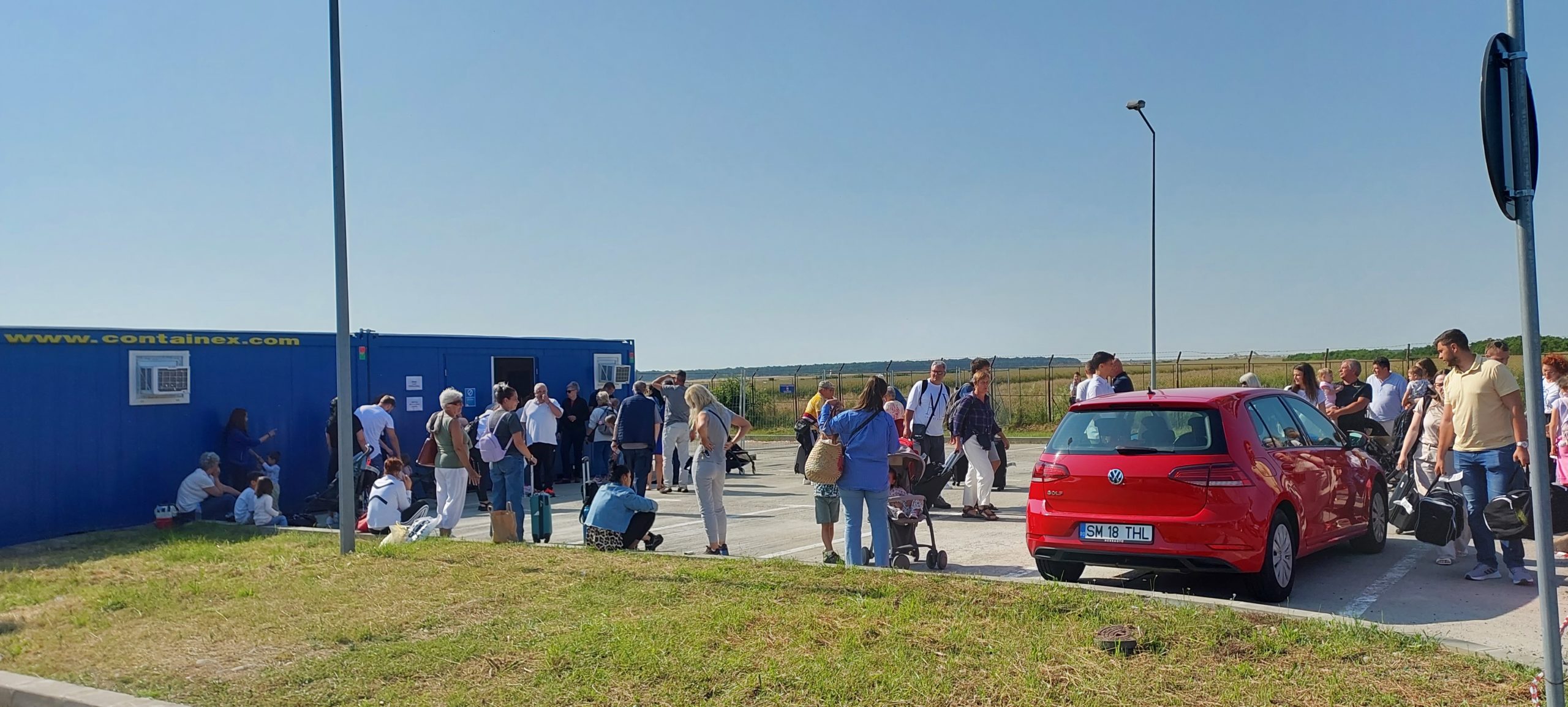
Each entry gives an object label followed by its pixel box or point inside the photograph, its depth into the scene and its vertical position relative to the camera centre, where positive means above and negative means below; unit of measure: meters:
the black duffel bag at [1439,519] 8.16 -1.11
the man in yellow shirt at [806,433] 14.83 -0.67
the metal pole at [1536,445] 3.98 -0.30
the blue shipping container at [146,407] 12.87 -0.08
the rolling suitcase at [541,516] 10.80 -1.20
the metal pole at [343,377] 9.84 +0.16
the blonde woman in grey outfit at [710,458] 9.95 -0.64
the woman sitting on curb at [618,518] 9.87 -1.15
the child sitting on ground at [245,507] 13.17 -1.27
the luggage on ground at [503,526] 10.62 -1.26
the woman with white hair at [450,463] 11.08 -0.69
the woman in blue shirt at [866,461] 8.56 -0.60
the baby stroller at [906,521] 9.18 -1.15
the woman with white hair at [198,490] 13.23 -1.07
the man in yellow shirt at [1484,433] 7.62 -0.48
